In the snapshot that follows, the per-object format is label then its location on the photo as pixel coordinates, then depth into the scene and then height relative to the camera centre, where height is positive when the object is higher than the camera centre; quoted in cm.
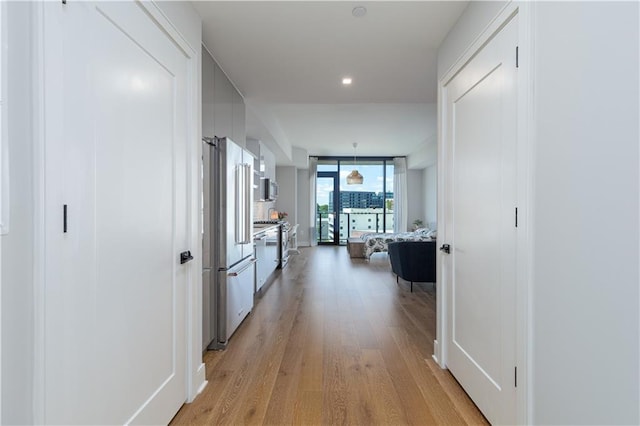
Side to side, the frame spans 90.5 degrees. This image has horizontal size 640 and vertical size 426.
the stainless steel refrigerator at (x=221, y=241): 262 -26
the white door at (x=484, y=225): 158 -8
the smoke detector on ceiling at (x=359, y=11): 204 +131
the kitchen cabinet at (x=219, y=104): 253 +98
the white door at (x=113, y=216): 104 -2
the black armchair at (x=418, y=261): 463 -72
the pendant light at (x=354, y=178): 862 +92
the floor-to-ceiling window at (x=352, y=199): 1037 +41
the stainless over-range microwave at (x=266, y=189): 639 +46
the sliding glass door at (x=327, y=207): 1036 +15
